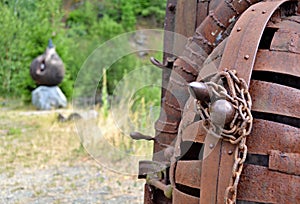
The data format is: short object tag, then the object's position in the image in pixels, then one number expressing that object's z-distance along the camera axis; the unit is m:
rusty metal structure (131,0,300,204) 1.23
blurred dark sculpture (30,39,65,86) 11.20
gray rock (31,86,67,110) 11.01
